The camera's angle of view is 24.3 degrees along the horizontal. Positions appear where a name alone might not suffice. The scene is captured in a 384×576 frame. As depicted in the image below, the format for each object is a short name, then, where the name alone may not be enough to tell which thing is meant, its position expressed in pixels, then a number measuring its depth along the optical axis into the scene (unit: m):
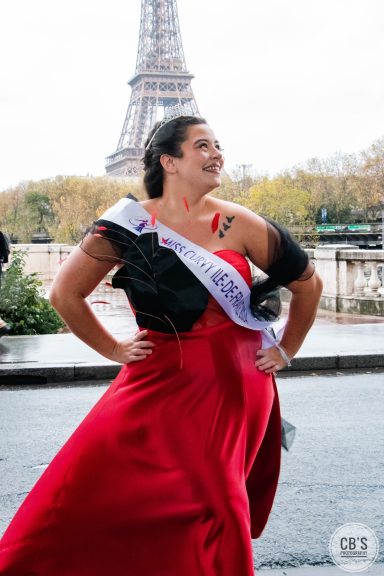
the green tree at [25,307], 12.55
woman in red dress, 2.62
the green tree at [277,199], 56.86
